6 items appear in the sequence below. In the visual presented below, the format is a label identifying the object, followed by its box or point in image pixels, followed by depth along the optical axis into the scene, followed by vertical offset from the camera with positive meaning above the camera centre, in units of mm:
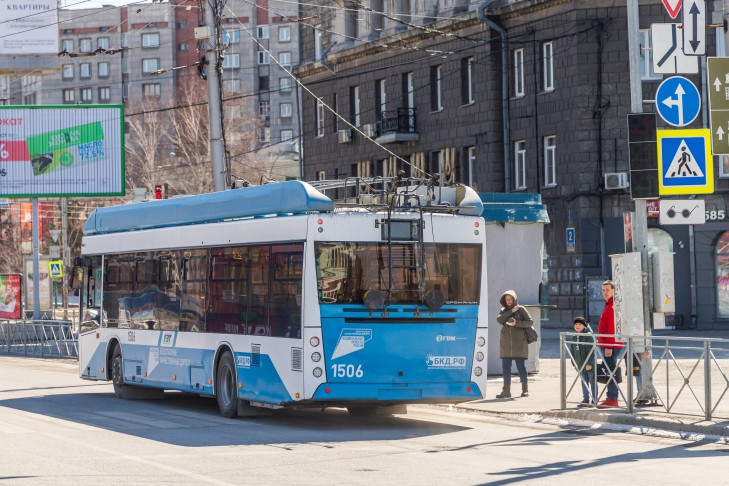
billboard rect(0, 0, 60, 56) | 53031 +10186
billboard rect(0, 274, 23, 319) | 50094 +15
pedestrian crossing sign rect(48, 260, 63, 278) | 51906 +1056
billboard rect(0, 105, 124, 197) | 47219 +4926
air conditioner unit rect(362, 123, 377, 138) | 52188 +5981
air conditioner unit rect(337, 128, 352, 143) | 54359 +6050
